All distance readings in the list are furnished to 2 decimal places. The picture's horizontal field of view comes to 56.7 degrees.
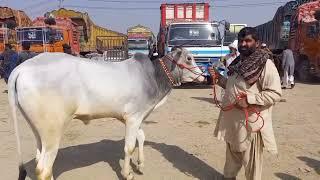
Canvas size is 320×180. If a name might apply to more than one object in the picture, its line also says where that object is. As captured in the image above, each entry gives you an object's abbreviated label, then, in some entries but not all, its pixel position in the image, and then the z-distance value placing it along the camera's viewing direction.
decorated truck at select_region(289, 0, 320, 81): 11.23
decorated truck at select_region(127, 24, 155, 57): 21.72
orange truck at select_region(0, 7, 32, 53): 14.38
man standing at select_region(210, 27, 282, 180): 2.80
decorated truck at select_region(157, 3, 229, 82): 9.72
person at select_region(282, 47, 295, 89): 10.34
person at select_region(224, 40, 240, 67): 6.16
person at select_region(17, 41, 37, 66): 8.25
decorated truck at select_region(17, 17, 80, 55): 11.86
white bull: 3.01
